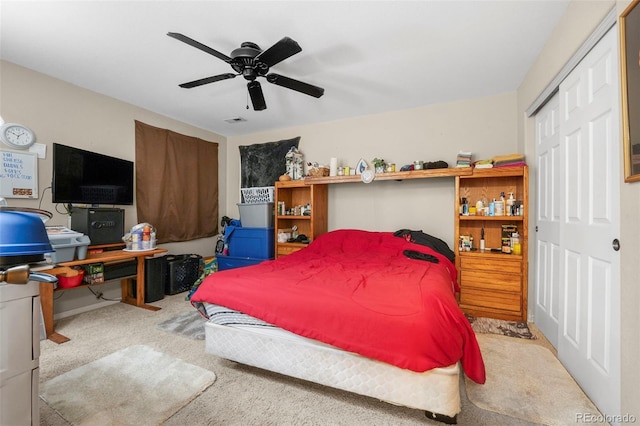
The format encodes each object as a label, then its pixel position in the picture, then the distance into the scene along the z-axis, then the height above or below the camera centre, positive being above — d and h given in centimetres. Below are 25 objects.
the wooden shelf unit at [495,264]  266 -54
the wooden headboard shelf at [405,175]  297 +47
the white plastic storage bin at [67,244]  235 -28
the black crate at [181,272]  355 -82
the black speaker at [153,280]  328 -84
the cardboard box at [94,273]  270 -62
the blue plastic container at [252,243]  390 -44
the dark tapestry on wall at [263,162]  438 +90
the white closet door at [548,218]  213 -5
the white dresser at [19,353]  98 -54
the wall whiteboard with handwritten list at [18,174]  243 +39
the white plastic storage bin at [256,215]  398 -2
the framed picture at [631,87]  118 +59
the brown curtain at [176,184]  358 +46
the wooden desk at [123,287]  239 -80
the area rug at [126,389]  147 -112
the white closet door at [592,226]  139 -8
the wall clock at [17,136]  242 +75
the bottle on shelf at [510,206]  285 +8
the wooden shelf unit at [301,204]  377 +9
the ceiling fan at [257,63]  175 +112
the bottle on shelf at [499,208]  289 +5
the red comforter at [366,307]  133 -55
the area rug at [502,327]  240 -111
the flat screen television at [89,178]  269 +41
